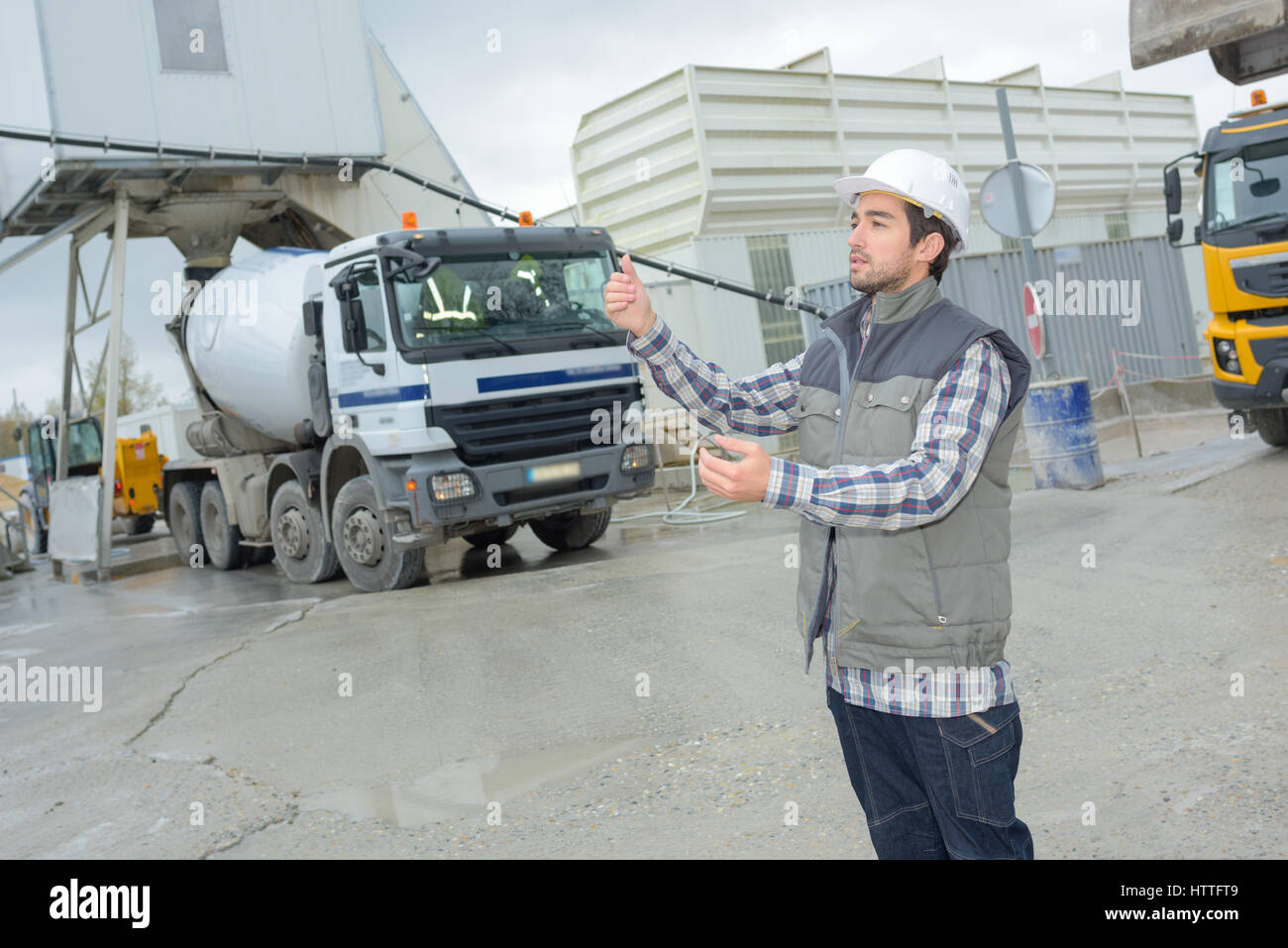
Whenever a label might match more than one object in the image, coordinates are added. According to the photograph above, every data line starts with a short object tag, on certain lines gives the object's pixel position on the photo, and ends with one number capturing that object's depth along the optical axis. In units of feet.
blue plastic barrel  31.40
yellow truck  30.91
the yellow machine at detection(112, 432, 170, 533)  65.41
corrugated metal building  48.78
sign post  29.35
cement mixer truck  27.89
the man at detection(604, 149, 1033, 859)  6.76
